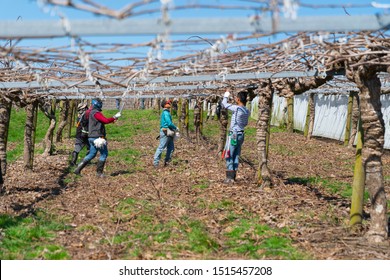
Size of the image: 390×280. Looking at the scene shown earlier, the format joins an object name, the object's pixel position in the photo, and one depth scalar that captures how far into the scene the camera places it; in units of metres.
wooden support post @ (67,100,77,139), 21.61
